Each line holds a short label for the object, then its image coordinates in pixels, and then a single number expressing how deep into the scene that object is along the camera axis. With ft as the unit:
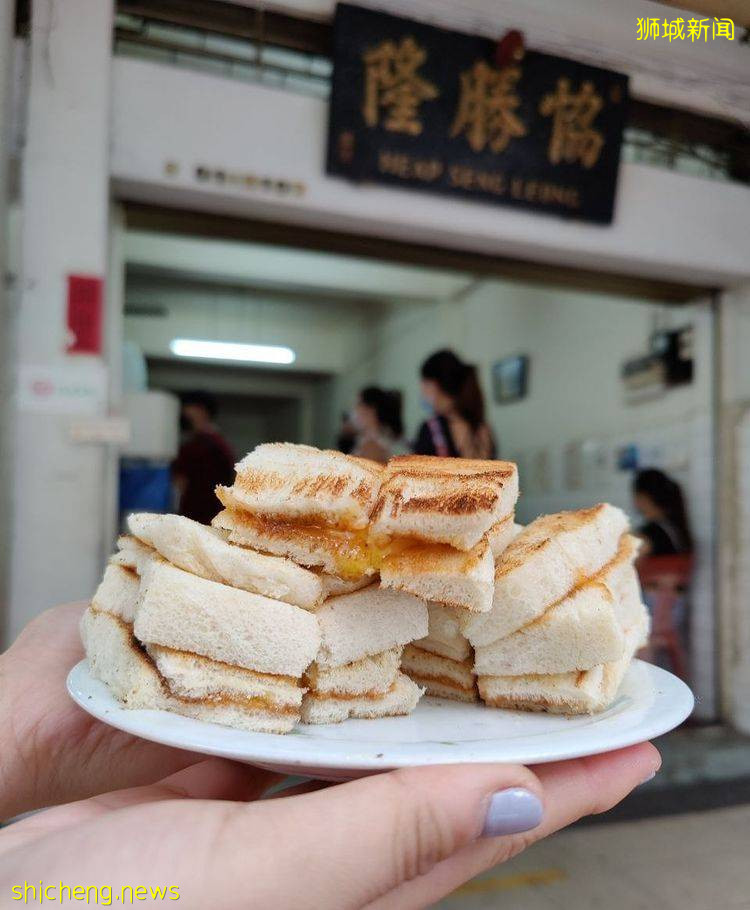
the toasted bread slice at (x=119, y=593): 0.89
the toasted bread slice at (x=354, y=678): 0.83
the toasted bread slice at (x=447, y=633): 0.90
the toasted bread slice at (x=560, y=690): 0.82
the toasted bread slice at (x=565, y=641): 0.83
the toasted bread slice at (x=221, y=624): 0.79
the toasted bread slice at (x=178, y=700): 0.77
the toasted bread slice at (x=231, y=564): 0.81
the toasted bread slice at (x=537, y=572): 0.86
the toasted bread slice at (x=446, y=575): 0.78
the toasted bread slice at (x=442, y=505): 0.79
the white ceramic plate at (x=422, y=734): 0.63
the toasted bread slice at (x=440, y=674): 0.92
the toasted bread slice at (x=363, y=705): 0.82
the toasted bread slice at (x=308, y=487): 0.82
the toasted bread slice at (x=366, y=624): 0.83
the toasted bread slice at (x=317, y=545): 0.83
